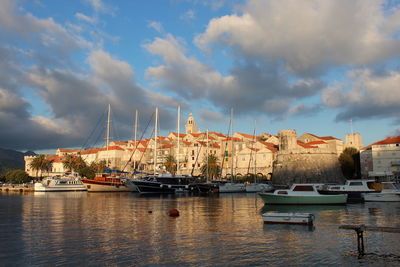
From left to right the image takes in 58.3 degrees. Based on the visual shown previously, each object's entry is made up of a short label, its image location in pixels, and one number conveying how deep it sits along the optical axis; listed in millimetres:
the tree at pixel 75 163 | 98250
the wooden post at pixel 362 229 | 13238
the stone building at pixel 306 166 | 75688
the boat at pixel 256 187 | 68625
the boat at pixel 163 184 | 60844
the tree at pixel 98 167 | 92488
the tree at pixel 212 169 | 93581
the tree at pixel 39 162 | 103812
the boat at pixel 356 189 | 39219
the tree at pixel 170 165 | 95750
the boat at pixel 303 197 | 31875
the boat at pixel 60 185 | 72062
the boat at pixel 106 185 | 68312
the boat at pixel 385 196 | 36844
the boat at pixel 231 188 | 65625
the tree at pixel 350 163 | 90375
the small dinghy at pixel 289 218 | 19938
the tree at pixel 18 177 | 113750
